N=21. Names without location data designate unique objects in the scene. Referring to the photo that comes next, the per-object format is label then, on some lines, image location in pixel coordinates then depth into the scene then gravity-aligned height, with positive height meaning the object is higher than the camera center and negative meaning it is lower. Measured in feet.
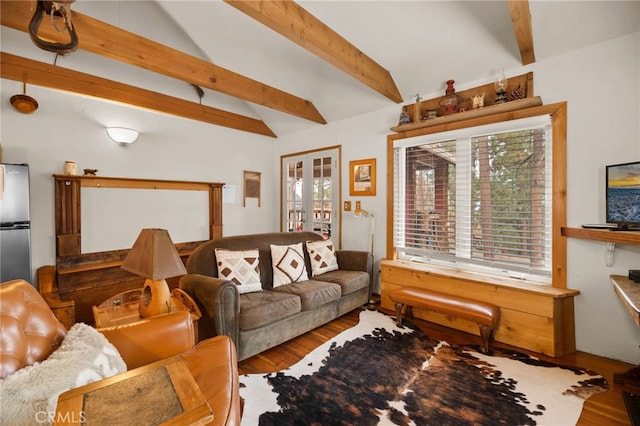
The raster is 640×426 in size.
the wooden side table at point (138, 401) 2.64 -1.93
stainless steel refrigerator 8.14 -0.43
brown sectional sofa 6.96 -2.53
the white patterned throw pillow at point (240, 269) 8.36 -1.78
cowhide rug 5.37 -3.95
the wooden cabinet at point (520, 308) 7.57 -2.80
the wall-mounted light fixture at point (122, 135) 10.98 +3.01
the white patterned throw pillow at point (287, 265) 9.46 -1.91
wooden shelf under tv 6.26 -0.64
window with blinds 8.57 +0.38
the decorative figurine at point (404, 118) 11.07 +3.61
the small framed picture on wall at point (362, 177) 12.51 +1.49
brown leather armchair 3.58 -2.04
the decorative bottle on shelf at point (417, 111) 10.64 +3.73
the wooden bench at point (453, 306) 7.80 -2.91
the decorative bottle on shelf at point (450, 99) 9.85 +3.87
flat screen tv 6.70 +0.32
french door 14.16 +0.98
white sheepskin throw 2.75 -1.89
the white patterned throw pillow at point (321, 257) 10.78 -1.84
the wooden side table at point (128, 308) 5.99 -2.29
